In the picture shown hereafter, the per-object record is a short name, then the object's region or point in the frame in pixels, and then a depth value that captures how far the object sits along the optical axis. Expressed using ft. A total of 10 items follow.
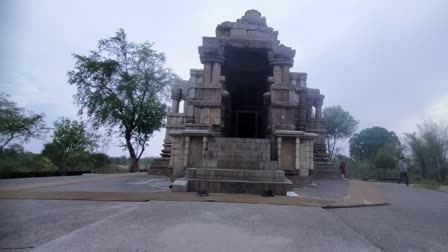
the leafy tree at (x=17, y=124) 59.92
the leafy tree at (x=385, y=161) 112.15
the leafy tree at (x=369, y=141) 169.24
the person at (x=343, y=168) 56.80
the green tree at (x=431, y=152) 82.44
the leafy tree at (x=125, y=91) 73.92
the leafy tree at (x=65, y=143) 69.82
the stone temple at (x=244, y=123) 25.04
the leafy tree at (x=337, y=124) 139.13
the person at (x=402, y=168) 44.57
